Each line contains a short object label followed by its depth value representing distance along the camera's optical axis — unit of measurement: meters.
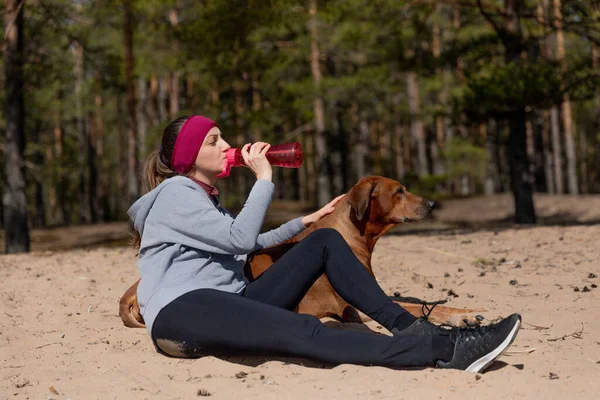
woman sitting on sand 3.82
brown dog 5.07
